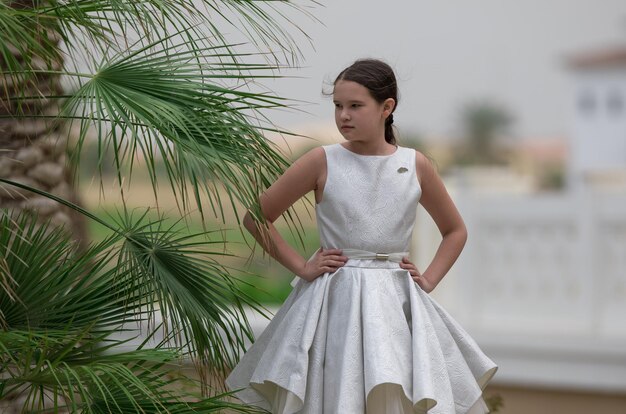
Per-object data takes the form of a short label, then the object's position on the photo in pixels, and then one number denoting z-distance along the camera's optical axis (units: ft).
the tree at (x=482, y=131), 238.31
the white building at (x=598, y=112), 248.56
